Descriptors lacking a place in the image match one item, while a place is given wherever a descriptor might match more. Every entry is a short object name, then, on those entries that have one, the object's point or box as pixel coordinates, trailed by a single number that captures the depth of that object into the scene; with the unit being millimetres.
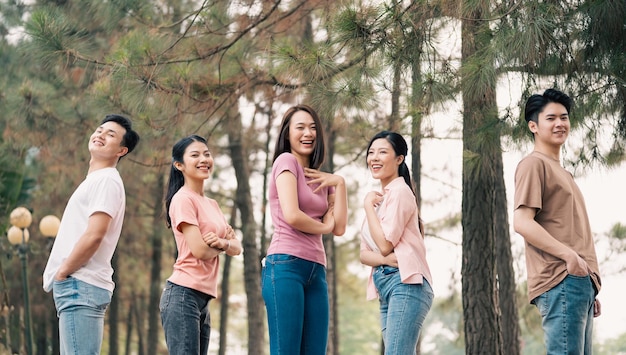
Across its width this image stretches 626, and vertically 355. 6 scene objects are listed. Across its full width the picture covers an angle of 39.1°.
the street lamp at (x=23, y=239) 13609
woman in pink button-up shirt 4410
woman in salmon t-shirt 4504
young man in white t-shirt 4211
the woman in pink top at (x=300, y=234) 4383
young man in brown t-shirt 4031
